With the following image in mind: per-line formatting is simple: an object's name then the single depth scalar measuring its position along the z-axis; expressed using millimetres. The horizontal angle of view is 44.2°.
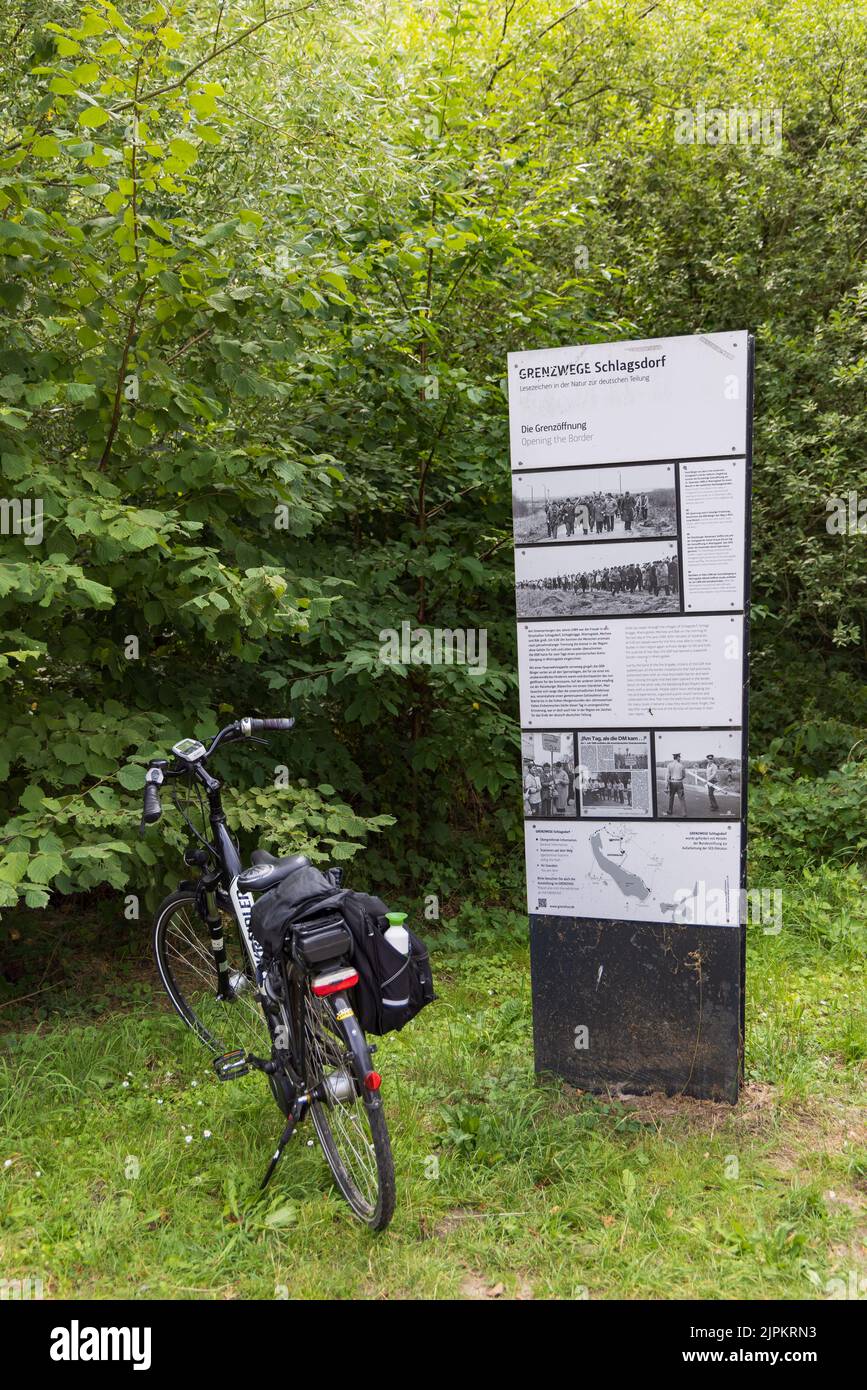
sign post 3725
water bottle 3129
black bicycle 3035
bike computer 3934
